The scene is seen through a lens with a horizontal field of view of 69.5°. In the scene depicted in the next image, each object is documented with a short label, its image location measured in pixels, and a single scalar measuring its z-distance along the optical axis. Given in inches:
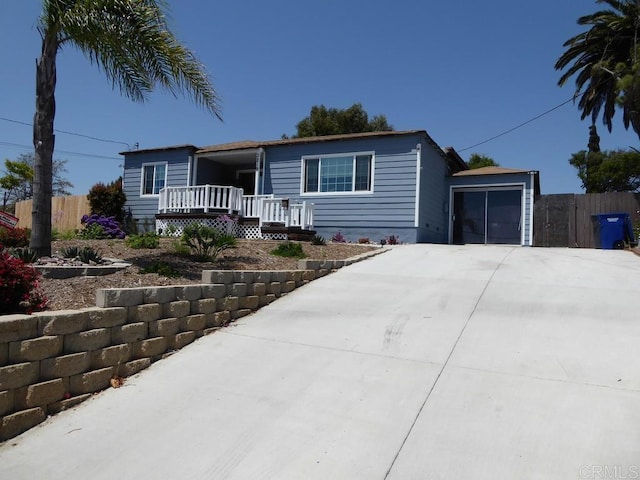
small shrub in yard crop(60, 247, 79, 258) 262.1
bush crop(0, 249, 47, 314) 154.7
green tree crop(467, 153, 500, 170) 1561.3
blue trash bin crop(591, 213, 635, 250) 550.2
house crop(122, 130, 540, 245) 568.7
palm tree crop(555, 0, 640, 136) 770.8
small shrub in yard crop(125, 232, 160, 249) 339.0
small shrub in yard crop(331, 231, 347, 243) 573.3
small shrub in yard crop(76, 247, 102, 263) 254.7
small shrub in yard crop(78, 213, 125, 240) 461.1
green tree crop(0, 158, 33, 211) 1127.6
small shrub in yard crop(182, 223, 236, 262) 301.7
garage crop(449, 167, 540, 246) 632.4
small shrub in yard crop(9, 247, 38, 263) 230.1
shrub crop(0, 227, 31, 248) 322.7
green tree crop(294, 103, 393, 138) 1229.7
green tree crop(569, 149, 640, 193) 1263.5
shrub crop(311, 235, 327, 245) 458.9
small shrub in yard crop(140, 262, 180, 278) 244.5
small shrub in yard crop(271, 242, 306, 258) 364.2
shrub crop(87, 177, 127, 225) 710.5
